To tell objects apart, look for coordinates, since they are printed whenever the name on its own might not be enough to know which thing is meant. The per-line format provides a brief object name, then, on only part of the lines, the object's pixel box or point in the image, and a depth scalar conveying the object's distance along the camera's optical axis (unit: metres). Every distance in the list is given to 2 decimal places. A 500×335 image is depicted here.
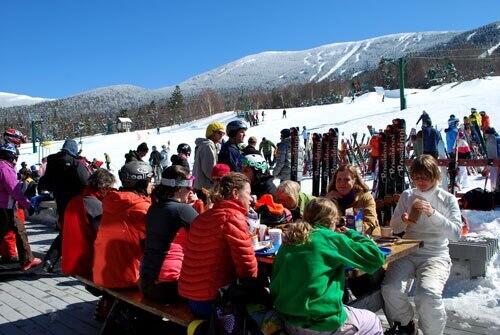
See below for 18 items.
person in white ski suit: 3.15
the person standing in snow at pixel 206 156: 5.51
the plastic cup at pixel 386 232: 3.66
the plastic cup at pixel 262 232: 3.51
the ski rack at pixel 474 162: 7.05
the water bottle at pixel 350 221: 3.46
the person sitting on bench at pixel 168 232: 3.15
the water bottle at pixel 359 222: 3.46
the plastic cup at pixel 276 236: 3.40
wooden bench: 2.93
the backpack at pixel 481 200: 6.69
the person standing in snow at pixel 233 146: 5.36
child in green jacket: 2.42
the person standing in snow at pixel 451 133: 13.13
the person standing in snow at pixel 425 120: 9.85
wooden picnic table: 3.05
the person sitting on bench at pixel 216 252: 2.70
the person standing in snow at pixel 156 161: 19.56
